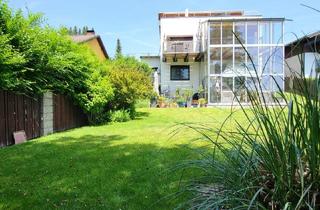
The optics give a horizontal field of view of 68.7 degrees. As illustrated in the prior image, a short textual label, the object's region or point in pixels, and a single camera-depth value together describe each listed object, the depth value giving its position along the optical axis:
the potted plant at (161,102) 14.44
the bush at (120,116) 9.05
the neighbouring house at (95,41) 16.33
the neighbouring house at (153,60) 20.89
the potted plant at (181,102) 15.26
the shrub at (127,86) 9.39
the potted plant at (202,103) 14.35
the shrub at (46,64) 5.63
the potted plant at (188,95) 15.61
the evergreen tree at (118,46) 43.45
